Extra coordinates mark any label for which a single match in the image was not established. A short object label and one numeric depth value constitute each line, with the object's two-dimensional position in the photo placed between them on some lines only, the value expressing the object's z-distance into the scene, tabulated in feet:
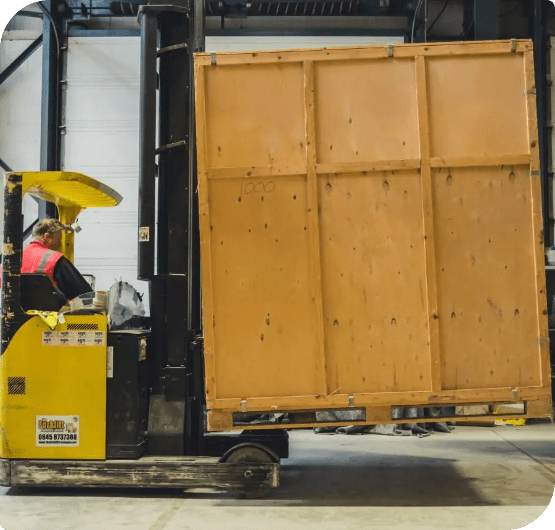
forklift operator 19.79
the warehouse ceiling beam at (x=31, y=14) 40.07
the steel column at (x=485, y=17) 35.91
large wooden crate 18.08
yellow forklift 19.02
